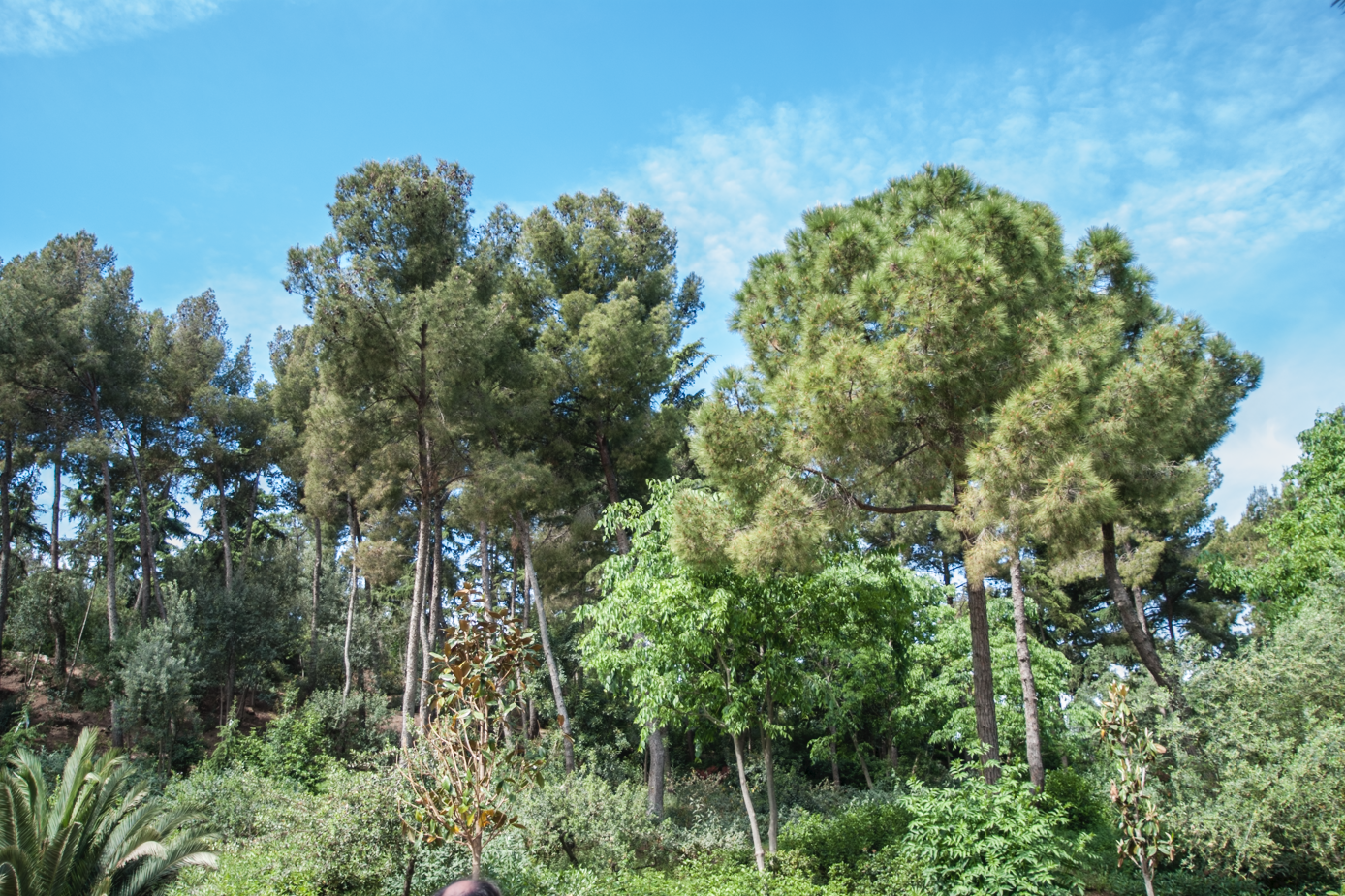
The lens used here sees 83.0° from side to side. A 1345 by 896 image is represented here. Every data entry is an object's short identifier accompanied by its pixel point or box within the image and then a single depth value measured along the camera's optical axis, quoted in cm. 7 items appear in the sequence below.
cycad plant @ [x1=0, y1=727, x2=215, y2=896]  671
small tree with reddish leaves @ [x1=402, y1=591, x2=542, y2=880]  591
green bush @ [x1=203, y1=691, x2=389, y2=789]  1698
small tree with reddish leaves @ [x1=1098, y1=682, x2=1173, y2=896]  652
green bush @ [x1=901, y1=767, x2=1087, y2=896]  677
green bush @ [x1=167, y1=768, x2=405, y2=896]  766
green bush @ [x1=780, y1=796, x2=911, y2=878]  959
